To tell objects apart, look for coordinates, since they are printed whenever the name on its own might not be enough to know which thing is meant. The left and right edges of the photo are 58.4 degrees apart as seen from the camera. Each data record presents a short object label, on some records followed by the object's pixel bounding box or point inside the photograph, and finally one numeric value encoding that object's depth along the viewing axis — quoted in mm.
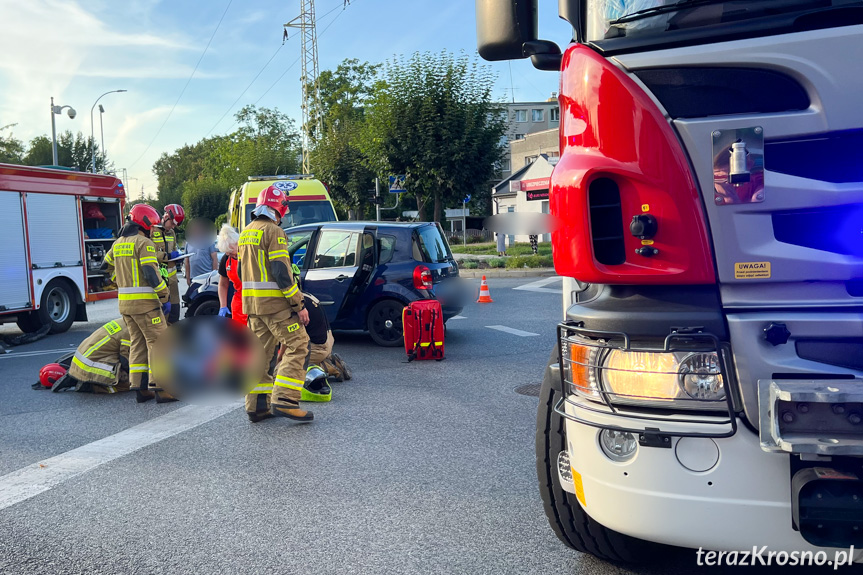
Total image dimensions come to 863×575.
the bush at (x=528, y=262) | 23422
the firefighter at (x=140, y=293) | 7496
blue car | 10039
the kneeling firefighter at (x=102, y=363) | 7887
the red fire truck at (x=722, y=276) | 2316
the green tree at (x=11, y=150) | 49156
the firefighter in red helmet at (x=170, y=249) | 9953
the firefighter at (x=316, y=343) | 7109
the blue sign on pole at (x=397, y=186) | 25359
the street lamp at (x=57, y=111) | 36344
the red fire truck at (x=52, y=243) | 12930
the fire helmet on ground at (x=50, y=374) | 8227
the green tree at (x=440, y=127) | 25062
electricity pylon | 51438
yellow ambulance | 17891
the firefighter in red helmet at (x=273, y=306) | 6148
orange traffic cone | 15125
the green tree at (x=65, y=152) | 54219
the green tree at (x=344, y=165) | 37719
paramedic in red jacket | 7656
